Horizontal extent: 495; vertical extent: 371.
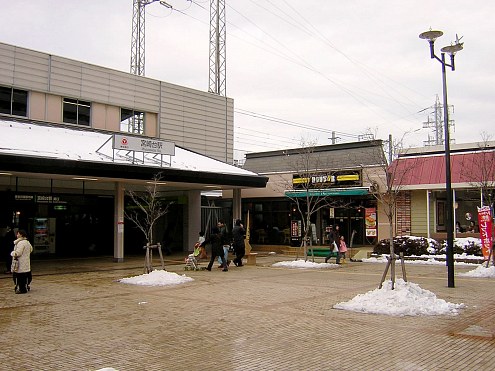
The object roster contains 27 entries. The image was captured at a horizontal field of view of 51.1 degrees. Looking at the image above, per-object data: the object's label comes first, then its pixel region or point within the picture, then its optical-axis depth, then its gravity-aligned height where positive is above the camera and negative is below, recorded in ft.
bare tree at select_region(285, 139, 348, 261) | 95.77 +7.67
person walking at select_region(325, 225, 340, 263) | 73.05 -2.58
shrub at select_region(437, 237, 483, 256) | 74.02 -3.44
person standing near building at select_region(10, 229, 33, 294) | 43.88 -3.49
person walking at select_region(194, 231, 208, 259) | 71.38 -4.20
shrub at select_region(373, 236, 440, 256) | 77.36 -3.46
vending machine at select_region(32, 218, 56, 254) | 84.07 -2.29
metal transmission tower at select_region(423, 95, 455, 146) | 216.43 +42.75
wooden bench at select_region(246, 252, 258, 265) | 73.56 -5.31
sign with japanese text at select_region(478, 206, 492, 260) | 58.49 -0.67
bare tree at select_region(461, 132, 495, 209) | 76.58 +8.83
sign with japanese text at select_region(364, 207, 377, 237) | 93.25 +0.17
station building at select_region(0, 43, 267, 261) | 67.41 +9.89
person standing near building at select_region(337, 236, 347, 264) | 73.35 -3.74
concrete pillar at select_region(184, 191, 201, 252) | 97.60 +0.67
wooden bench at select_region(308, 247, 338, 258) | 74.82 -4.59
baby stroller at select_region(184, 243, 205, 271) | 63.72 -5.24
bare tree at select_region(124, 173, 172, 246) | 82.85 +2.39
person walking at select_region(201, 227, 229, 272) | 62.49 -3.07
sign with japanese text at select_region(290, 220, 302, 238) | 104.00 -1.26
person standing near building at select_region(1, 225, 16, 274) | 59.88 -2.66
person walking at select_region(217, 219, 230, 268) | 63.77 -2.10
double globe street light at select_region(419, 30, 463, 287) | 44.92 +7.87
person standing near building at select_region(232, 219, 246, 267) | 68.28 -2.70
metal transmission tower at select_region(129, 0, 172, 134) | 131.54 +48.11
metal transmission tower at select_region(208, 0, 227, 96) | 124.06 +42.49
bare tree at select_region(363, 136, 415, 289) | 79.88 +8.52
